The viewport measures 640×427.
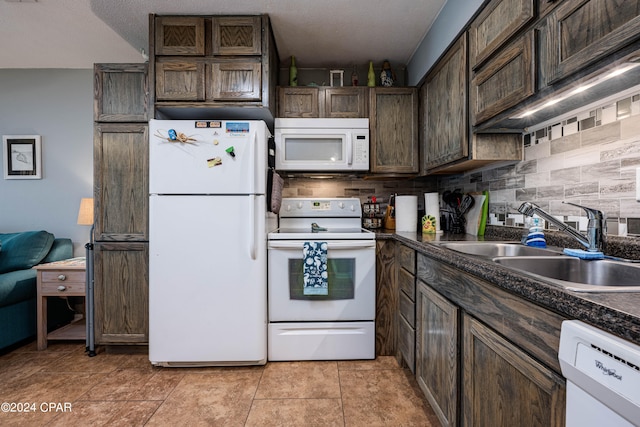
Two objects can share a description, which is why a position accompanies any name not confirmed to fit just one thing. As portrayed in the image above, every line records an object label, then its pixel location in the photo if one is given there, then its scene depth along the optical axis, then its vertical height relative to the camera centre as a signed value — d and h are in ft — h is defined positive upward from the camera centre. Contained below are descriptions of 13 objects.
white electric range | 6.95 -2.04
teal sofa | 7.41 -1.74
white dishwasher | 1.62 -0.96
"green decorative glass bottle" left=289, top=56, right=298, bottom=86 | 8.80 +4.02
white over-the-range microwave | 8.15 +1.82
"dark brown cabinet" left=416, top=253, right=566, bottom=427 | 2.43 -1.47
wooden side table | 7.57 -1.77
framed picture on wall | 9.66 +1.75
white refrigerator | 6.55 -0.61
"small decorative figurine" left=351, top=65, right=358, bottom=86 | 8.95 +3.88
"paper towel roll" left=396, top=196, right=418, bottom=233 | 7.97 -0.03
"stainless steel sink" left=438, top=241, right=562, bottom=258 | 4.87 -0.60
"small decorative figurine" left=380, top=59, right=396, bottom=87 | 8.82 +3.95
